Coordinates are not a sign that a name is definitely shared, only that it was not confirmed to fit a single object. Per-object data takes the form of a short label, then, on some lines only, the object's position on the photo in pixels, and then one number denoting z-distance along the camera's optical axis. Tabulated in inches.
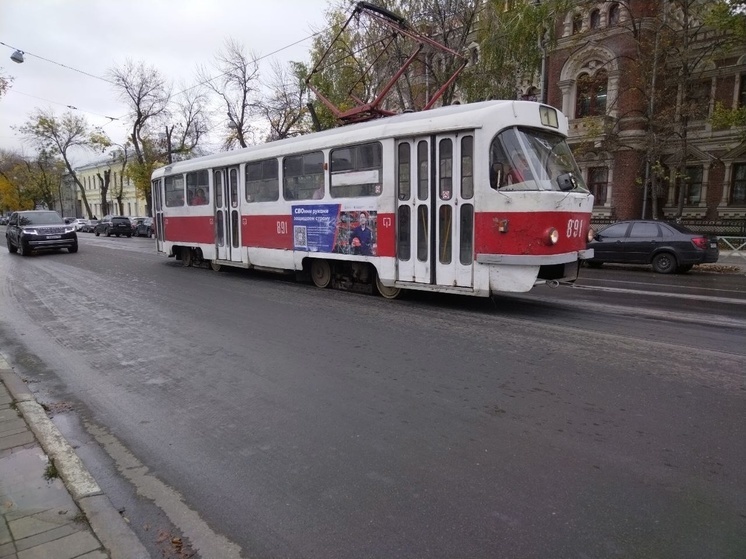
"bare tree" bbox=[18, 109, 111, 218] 2218.3
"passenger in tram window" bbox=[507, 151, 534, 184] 301.7
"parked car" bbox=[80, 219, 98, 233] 1982.0
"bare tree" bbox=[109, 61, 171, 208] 1749.5
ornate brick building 903.7
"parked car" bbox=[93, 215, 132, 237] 1558.8
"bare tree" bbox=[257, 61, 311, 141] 1227.9
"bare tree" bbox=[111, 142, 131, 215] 2058.1
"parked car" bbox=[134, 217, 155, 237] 1525.3
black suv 780.0
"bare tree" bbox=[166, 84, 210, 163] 1731.1
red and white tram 303.1
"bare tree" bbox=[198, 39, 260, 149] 1327.5
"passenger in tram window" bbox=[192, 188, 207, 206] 559.1
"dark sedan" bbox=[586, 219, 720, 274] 578.6
